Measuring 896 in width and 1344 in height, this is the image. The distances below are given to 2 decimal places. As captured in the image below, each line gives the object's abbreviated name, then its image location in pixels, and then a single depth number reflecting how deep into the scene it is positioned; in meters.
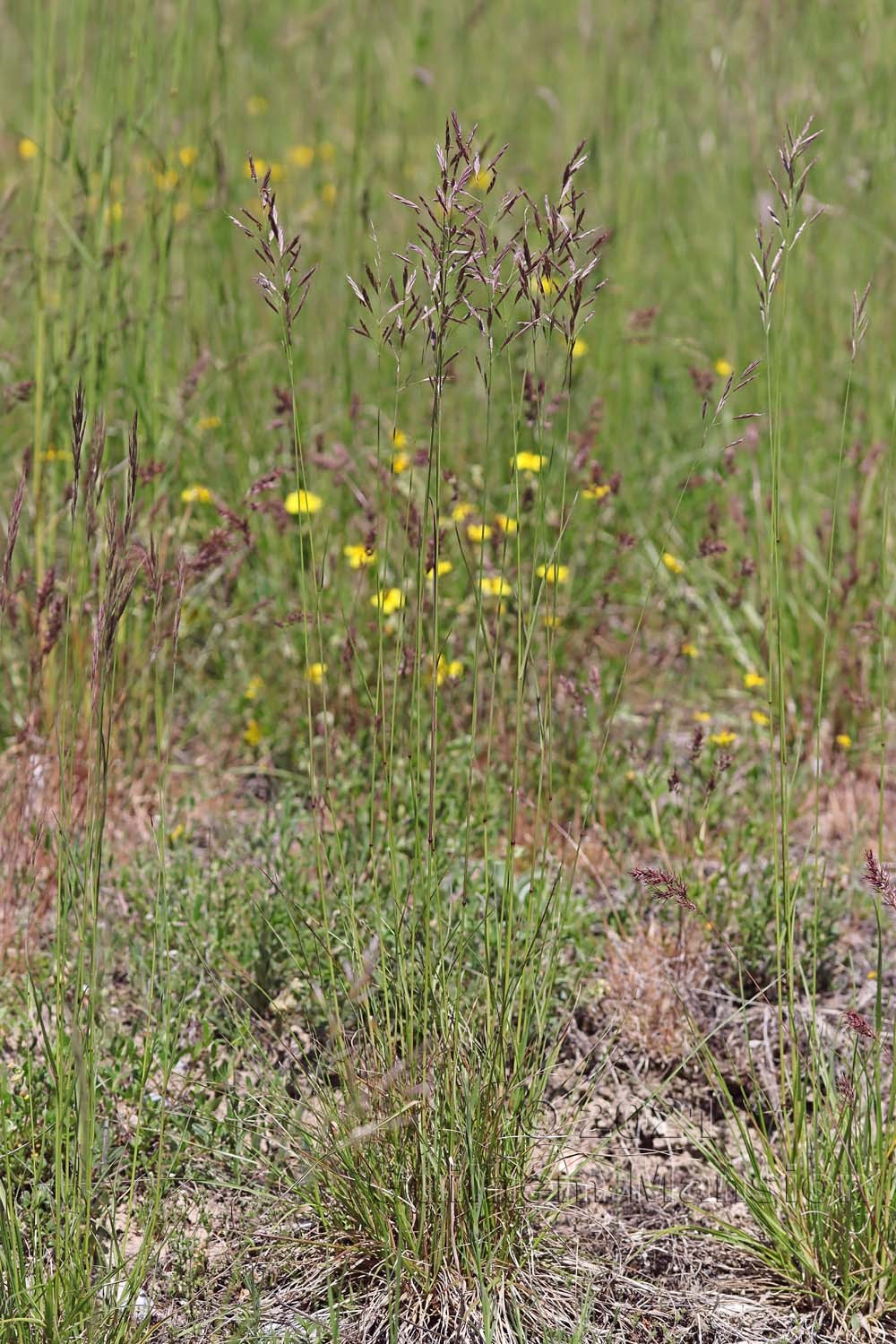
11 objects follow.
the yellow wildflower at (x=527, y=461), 5.78
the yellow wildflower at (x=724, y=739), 4.89
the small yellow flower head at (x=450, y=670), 4.85
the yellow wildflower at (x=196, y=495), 5.59
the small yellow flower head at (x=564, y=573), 5.81
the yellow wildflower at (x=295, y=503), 5.80
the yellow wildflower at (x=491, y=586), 5.38
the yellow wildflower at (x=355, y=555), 5.51
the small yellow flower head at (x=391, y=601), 5.36
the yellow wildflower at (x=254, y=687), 5.64
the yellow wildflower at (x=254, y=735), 5.54
